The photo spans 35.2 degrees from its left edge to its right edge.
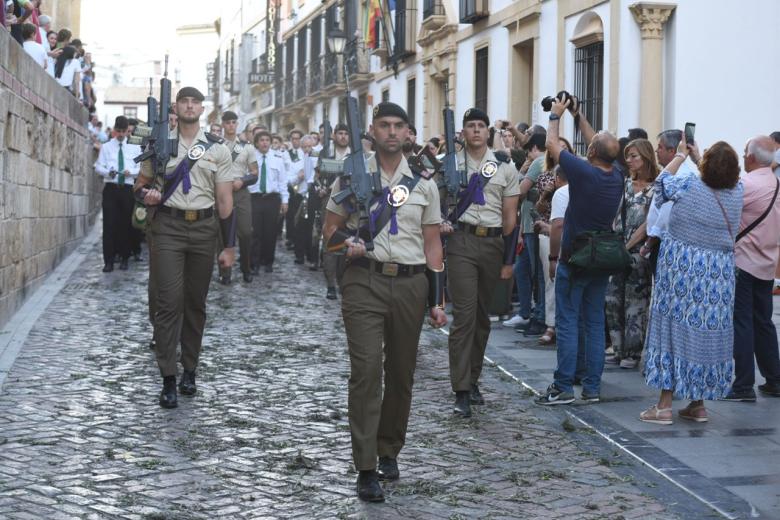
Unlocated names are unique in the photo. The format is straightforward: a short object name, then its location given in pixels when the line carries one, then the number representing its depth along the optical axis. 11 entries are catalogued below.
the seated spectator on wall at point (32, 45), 14.70
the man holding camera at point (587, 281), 7.70
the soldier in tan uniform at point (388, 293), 5.61
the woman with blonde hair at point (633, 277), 8.64
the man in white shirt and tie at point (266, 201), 16.84
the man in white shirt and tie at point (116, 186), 16.86
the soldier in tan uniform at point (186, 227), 7.84
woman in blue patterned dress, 7.24
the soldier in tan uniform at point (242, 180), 14.23
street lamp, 28.53
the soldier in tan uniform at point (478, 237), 7.71
